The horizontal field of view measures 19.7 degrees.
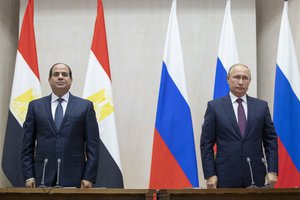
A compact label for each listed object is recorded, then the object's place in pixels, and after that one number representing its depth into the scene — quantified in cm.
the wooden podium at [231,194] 464
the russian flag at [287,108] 849
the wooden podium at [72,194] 467
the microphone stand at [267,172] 623
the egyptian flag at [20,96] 875
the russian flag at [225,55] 906
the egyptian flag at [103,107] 859
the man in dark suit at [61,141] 652
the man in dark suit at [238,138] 644
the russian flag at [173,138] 850
